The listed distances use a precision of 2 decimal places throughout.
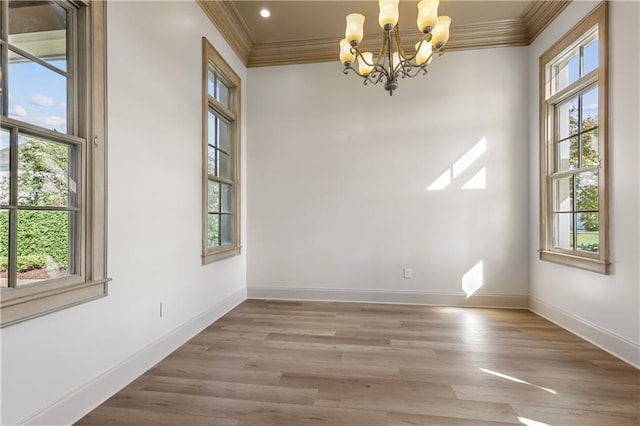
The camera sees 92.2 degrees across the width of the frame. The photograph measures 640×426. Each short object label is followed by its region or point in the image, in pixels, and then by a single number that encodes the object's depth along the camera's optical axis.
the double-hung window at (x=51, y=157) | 1.42
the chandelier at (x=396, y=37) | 2.26
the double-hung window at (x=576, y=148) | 2.61
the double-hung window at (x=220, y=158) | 3.14
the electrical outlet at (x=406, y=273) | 3.94
